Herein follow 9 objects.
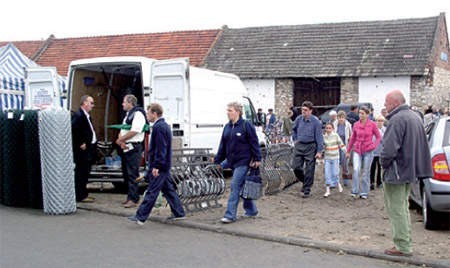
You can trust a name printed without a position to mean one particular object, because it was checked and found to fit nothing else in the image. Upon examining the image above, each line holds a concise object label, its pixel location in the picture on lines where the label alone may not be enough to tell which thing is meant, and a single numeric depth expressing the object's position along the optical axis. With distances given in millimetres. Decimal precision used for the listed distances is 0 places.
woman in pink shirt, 11711
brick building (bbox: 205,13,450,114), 28047
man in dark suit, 10531
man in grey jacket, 6762
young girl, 12211
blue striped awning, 15555
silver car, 7953
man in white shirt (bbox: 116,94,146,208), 10203
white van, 11906
